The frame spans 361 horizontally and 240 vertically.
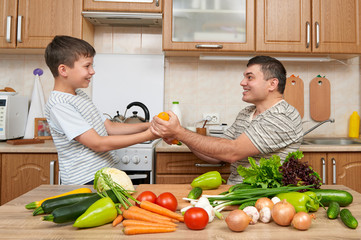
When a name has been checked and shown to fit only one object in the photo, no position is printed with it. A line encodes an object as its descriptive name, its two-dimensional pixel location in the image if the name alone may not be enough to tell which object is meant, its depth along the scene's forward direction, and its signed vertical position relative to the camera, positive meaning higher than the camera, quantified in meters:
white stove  2.20 -0.19
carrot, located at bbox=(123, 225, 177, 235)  0.86 -0.26
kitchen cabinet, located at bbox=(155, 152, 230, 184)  2.25 -0.24
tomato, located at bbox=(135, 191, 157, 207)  1.04 -0.21
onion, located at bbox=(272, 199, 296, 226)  0.91 -0.22
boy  1.57 +0.05
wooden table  0.86 -0.26
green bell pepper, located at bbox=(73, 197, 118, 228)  0.88 -0.23
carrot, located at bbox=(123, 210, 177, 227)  0.91 -0.24
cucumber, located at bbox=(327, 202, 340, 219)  0.97 -0.23
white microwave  2.42 +0.10
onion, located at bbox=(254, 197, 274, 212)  0.97 -0.21
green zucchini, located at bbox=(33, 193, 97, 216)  0.97 -0.21
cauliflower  1.11 -0.17
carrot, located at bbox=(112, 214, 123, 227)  0.93 -0.25
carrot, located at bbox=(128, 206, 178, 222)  0.93 -0.23
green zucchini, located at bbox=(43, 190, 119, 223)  0.88 -0.22
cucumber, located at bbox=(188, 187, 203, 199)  1.13 -0.21
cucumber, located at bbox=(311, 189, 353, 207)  1.09 -0.21
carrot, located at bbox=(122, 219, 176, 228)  0.89 -0.25
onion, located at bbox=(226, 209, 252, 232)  0.87 -0.23
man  1.59 +0.02
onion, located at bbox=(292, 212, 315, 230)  0.88 -0.23
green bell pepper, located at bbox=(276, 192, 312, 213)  0.98 -0.20
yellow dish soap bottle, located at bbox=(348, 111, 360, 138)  2.87 +0.07
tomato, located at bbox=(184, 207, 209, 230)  0.88 -0.23
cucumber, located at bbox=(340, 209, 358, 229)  0.89 -0.23
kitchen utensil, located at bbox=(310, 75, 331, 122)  2.90 +0.28
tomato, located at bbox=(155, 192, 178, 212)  1.01 -0.21
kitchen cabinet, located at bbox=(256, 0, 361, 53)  2.55 +0.81
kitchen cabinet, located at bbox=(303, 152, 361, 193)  2.29 -0.22
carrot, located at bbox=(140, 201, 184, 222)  0.96 -0.23
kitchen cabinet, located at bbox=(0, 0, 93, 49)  2.50 +0.80
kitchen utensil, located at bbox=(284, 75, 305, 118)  2.88 +0.35
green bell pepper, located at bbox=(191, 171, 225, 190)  1.26 -0.19
